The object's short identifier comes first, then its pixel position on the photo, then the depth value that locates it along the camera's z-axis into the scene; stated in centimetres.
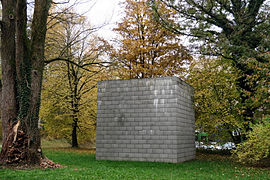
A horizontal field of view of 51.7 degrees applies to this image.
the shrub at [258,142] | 880
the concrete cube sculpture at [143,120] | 1152
